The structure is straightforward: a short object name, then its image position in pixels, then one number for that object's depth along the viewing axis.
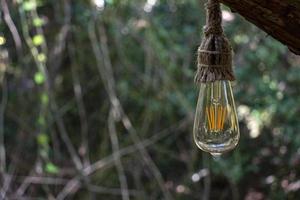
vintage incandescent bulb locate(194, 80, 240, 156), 1.22
